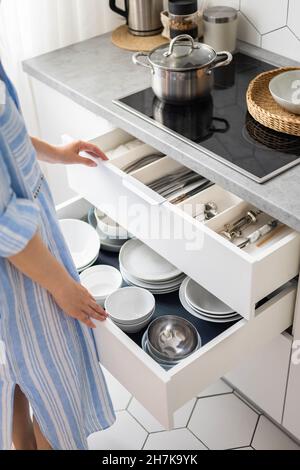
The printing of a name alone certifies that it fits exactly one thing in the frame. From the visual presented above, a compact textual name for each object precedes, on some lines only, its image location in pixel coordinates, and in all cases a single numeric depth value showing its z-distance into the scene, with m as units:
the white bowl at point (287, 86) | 1.50
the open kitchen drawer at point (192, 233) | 1.25
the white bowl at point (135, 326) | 1.44
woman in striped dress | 1.12
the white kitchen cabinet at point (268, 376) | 1.53
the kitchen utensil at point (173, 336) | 1.42
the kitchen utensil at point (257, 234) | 1.34
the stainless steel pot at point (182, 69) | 1.51
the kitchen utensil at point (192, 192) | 1.46
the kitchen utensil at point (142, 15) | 1.88
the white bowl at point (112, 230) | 1.66
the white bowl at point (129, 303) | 1.46
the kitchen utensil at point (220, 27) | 1.70
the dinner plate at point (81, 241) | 1.62
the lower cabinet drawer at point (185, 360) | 1.27
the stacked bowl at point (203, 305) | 1.42
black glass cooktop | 1.38
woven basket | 1.42
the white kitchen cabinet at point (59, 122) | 1.79
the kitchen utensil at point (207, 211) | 1.43
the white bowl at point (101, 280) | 1.55
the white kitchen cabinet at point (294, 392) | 1.44
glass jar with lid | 1.70
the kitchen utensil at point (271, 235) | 1.35
